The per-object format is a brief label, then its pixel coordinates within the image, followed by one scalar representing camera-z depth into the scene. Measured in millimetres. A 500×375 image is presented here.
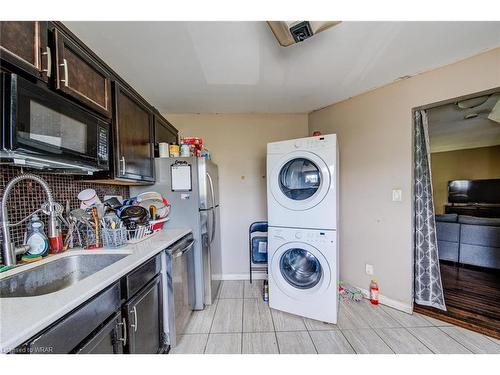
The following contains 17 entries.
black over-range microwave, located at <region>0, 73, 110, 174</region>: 798
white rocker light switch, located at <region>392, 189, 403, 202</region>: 2057
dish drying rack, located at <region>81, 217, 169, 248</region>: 1465
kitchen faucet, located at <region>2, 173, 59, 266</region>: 1064
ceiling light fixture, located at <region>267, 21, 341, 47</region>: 1175
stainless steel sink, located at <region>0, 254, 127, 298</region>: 995
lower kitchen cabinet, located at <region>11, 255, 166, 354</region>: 712
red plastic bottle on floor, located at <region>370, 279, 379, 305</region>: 2166
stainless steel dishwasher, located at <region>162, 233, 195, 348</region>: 1506
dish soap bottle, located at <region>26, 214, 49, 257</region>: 1200
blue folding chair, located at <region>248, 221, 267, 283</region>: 2645
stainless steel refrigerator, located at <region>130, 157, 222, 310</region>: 2051
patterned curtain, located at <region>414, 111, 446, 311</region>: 1996
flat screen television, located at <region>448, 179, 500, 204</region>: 4633
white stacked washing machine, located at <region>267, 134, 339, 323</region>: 1800
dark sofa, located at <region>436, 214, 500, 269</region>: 2779
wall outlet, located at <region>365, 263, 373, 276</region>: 2266
